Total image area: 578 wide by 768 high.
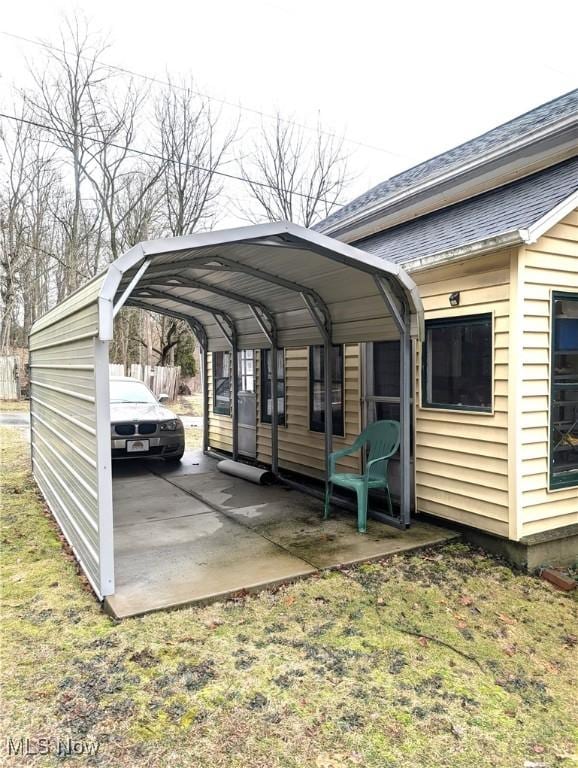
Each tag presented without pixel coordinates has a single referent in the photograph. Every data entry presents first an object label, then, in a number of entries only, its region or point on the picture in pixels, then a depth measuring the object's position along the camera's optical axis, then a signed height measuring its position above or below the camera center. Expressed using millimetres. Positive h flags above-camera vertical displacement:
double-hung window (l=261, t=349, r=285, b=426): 7797 -267
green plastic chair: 5047 -974
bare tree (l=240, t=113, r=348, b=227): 19656 +7593
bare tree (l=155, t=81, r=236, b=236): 17594 +7447
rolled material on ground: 7180 -1440
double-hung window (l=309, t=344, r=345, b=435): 6578 -244
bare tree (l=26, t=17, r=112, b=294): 15773 +8644
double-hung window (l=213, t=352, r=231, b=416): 9234 -224
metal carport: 3556 +530
